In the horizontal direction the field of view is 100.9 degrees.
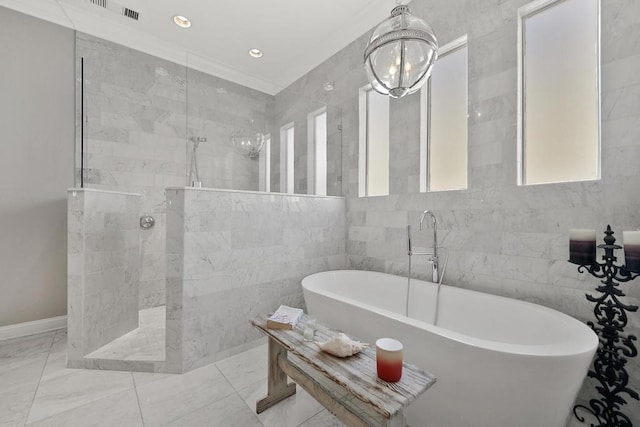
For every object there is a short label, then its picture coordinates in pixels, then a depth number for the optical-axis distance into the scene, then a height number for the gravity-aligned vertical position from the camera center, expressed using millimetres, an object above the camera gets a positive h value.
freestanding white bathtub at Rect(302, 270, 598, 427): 1096 -682
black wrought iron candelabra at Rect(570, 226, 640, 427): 1295 -613
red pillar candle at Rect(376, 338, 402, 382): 1021 -574
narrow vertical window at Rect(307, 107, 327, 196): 3115 +787
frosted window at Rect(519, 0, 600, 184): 1694 +849
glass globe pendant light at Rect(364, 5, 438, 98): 1405 +893
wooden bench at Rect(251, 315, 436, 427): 954 -659
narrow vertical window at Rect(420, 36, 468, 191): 2312 +853
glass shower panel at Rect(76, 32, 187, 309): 2828 +901
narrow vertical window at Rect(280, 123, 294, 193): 2787 +608
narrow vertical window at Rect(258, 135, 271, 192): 2574 +464
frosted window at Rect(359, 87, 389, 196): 2969 +806
